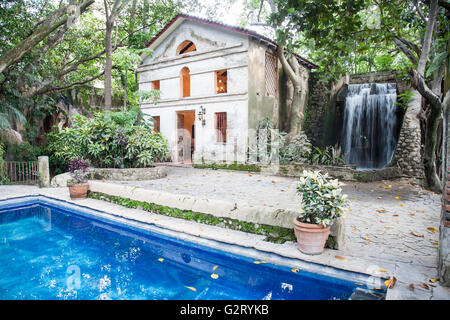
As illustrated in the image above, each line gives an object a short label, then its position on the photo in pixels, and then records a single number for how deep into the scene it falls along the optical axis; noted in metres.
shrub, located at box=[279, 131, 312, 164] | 11.32
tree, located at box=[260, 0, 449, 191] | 3.88
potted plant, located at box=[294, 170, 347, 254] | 3.74
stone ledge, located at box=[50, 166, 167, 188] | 9.44
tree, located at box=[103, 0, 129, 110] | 12.11
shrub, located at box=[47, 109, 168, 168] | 9.89
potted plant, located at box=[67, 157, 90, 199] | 7.57
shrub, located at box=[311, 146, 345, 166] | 10.92
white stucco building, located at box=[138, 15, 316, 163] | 12.35
